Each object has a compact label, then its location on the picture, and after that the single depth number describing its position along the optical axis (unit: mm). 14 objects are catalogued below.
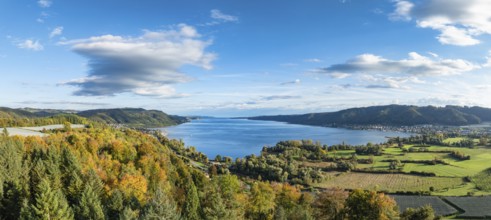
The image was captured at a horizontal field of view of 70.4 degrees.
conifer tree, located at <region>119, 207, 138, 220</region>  28234
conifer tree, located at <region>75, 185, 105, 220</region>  32438
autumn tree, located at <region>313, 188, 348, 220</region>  49475
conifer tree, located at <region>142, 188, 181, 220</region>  29359
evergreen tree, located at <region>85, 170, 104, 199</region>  39469
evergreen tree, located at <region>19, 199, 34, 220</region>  28788
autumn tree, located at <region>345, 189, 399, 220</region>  46250
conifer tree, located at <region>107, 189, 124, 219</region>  35594
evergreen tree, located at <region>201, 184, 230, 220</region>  36188
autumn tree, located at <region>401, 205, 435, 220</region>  52469
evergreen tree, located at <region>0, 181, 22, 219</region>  33844
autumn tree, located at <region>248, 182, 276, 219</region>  51156
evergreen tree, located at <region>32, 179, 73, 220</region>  29375
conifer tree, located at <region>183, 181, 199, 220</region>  36938
